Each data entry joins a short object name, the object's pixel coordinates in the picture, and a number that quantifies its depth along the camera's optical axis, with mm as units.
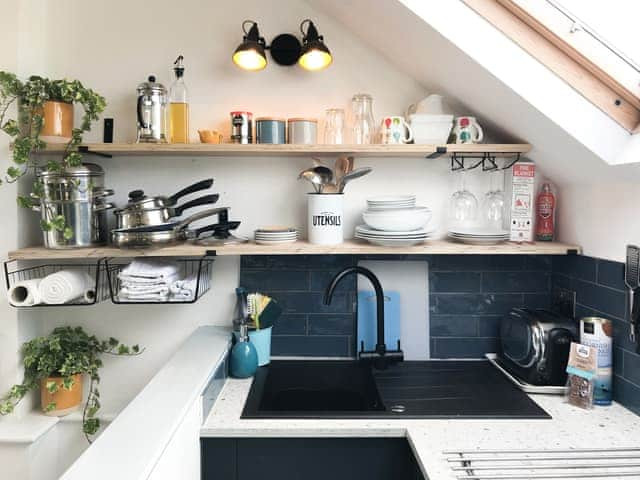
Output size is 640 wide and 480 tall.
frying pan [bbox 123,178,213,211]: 1596
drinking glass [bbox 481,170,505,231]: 1847
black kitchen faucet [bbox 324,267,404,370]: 1749
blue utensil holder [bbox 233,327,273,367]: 1773
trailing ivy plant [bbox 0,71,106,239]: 1538
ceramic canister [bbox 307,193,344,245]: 1672
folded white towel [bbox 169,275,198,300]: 1581
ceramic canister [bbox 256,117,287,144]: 1680
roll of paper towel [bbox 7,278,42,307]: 1517
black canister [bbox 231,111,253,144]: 1698
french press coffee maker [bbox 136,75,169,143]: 1633
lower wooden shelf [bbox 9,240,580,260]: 1577
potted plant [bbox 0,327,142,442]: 1688
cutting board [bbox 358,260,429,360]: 1897
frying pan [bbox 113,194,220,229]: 1593
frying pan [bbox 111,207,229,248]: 1574
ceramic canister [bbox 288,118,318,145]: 1686
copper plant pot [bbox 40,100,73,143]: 1598
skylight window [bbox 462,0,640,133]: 1251
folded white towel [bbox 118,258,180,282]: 1562
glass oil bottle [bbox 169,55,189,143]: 1711
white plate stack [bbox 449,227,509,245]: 1673
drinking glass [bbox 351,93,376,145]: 1772
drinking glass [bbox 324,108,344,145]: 1765
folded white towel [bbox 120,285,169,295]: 1552
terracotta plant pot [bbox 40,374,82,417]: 1732
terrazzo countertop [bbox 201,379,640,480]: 1247
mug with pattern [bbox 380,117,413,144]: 1693
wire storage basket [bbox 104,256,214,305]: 1554
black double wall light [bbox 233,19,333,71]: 1685
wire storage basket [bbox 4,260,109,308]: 1522
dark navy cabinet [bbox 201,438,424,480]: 1356
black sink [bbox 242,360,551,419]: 1428
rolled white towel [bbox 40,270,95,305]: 1523
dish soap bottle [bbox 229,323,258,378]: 1665
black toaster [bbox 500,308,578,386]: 1551
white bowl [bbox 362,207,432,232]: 1613
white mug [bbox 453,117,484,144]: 1704
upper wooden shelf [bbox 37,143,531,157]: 1600
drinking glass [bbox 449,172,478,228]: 1853
